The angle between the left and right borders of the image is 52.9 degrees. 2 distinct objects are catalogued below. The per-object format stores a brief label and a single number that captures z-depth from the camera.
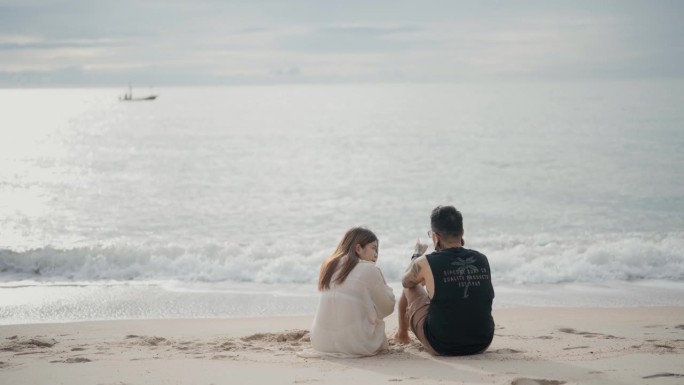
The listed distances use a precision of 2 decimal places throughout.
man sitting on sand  5.20
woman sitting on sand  5.38
